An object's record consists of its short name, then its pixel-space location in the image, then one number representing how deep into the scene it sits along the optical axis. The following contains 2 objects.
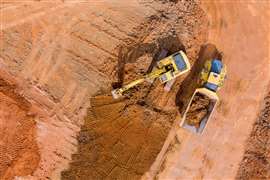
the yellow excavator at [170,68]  18.55
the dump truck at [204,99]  18.78
